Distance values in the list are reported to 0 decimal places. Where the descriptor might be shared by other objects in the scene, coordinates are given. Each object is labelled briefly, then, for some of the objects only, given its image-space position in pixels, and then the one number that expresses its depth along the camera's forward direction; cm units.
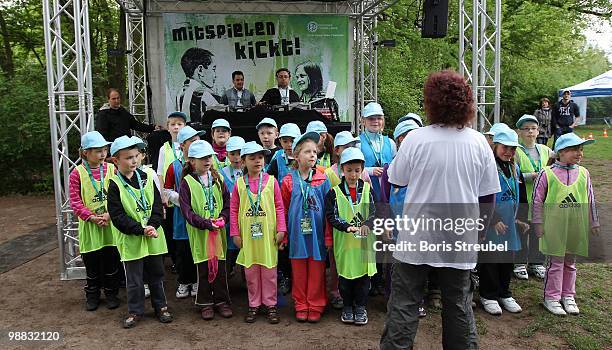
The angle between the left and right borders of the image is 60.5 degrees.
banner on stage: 1080
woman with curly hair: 275
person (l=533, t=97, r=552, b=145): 1452
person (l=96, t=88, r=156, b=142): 739
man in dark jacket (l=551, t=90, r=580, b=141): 1388
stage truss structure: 544
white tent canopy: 2122
